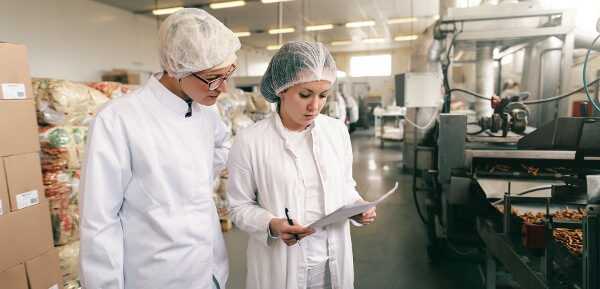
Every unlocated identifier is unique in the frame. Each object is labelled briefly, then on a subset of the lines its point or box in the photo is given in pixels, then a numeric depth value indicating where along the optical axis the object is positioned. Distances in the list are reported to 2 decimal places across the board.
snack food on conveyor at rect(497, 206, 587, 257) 1.13
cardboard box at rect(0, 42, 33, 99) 1.53
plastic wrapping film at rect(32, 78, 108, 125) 1.79
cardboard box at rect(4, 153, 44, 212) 1.57
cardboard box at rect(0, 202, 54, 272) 1.53
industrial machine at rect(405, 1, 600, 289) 1.06
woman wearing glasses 0.90
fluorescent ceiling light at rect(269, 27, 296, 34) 9.75
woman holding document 1.13
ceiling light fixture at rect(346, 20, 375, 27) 8.97
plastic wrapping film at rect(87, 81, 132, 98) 2.17
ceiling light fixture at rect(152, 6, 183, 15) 7.48
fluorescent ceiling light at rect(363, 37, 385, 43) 11.85
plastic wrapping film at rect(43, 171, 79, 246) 1.83
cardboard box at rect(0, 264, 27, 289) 1.51
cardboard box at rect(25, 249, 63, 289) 1.64
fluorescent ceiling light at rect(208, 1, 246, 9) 6.76
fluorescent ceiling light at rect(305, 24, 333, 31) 9.52
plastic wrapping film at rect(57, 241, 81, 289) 1.89
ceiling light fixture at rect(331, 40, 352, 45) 12.27
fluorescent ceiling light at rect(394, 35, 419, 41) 11.42
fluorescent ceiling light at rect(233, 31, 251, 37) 10.20
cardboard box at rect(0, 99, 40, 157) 1.53
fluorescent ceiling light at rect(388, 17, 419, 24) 8.95
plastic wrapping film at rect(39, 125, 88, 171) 1.81
